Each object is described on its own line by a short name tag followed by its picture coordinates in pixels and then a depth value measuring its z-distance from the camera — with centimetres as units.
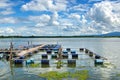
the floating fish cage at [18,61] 2186
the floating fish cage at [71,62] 2141
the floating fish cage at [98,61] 2169
